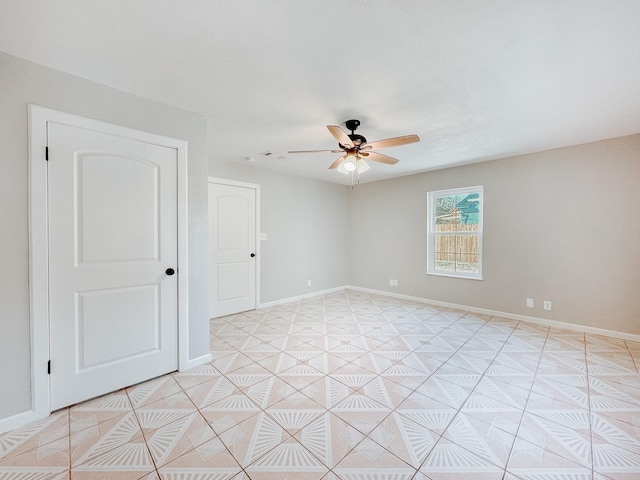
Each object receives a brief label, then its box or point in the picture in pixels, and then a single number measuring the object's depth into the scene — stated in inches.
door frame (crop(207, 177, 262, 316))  185.4
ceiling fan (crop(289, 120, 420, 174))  98.9
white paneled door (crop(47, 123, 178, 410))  79.1
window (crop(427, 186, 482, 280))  181.2
